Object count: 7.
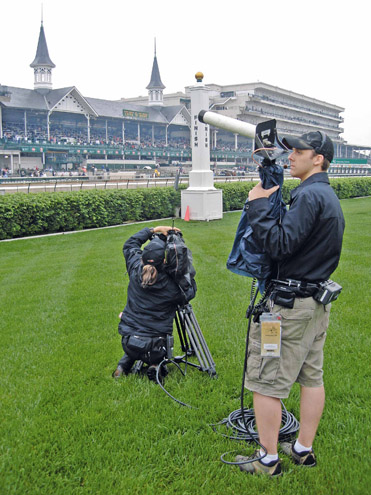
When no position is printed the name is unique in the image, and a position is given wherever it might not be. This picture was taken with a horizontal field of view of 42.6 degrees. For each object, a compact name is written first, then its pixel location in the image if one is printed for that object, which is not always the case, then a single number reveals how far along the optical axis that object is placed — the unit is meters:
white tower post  17.83
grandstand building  50.84
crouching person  3.88
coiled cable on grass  3.21
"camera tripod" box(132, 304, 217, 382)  4.12
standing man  2.54
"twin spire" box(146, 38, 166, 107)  75.44
